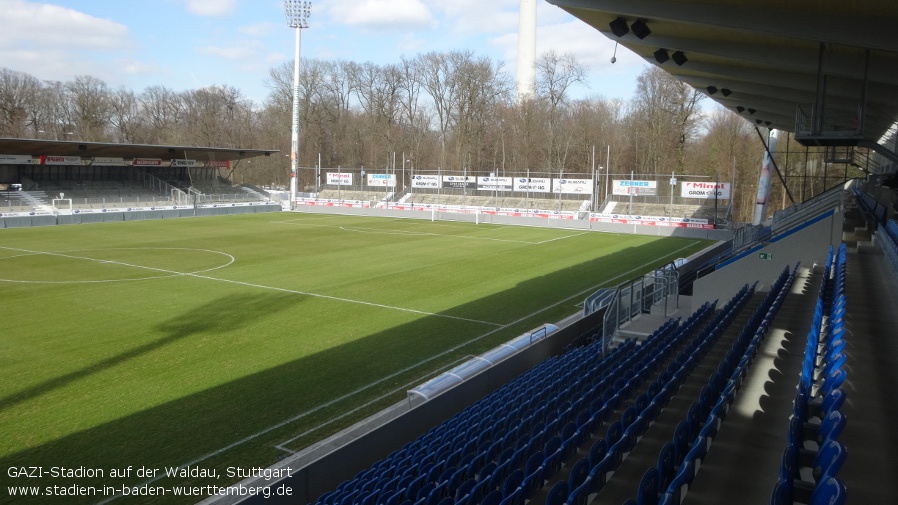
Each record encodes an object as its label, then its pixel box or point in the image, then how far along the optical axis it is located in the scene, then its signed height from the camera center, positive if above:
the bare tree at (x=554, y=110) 63.13 +8.57
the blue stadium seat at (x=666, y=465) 4.80 -2.09
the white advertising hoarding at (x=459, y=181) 51.12 +0.72
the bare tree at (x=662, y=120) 55.16 +7.00
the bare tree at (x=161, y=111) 76.69 +8.60
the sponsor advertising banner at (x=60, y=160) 43.96 +1.23
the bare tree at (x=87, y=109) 69.25 +7.75
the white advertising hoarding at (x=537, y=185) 48.66 +0.61
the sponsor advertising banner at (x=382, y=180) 54.28 +0.65
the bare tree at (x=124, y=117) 75.25 +7.52
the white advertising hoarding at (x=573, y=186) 46.78 +0.57
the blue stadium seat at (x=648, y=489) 4.34 -2.05
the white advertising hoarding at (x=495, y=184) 50.22 +0.62
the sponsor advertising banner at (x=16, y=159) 41.62 +1.13
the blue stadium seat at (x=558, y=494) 4.72 -2.29
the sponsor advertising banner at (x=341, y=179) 56.74 +0.68
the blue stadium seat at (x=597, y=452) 5.49 -2.27
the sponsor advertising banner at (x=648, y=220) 40.09 -1.58
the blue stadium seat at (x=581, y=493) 4.72 -2.27
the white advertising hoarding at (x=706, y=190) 40.48 +0.54
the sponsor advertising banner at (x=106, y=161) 47.12 +1.30
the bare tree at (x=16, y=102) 63.97 +7.67
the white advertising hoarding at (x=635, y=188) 43.31 +0.57
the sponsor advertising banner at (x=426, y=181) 52.66 +0.67
